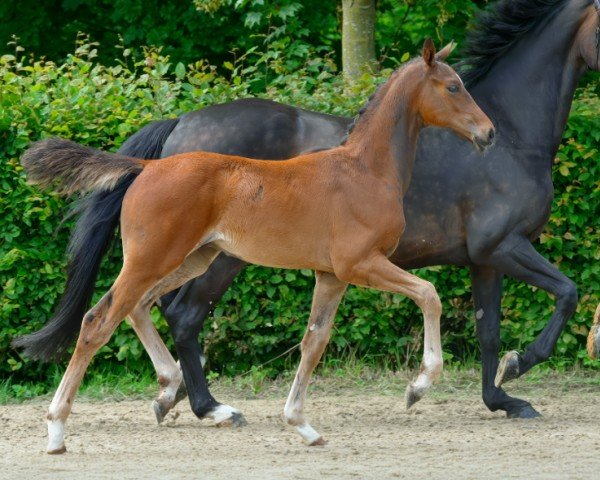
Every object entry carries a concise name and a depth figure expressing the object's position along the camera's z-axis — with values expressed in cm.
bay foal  1110
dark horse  1341
